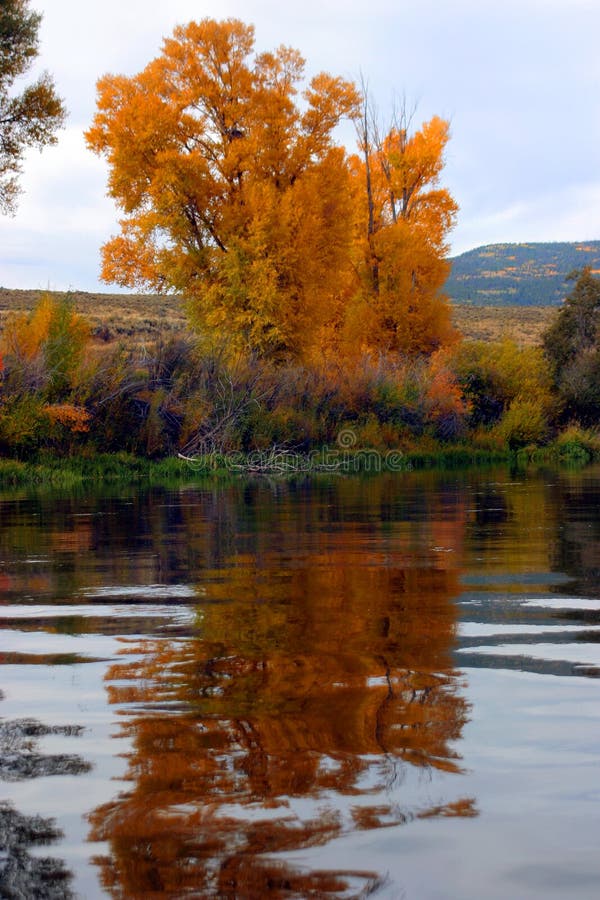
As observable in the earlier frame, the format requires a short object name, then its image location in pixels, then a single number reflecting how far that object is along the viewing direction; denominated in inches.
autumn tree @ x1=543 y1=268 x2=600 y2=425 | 1777.8
